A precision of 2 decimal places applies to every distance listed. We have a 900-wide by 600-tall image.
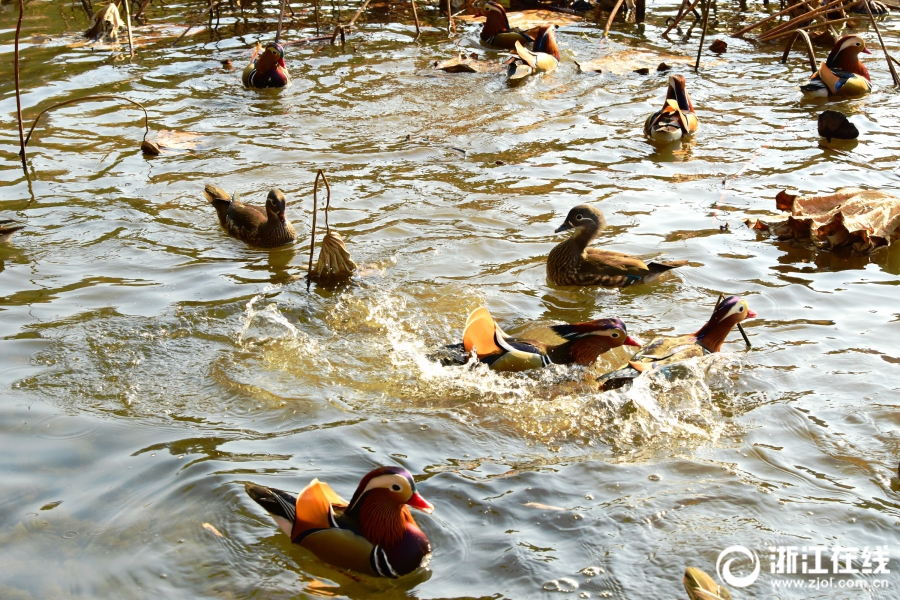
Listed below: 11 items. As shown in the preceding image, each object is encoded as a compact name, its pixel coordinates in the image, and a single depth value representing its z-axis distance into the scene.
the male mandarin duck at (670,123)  9.92
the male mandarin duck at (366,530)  3.96
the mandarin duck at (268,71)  11.57
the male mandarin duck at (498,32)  13.84
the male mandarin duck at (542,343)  5.59
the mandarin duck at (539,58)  12.15
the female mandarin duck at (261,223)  7.74
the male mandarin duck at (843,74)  11.39
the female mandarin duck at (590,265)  7.05
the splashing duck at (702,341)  5.63
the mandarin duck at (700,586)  3.24
